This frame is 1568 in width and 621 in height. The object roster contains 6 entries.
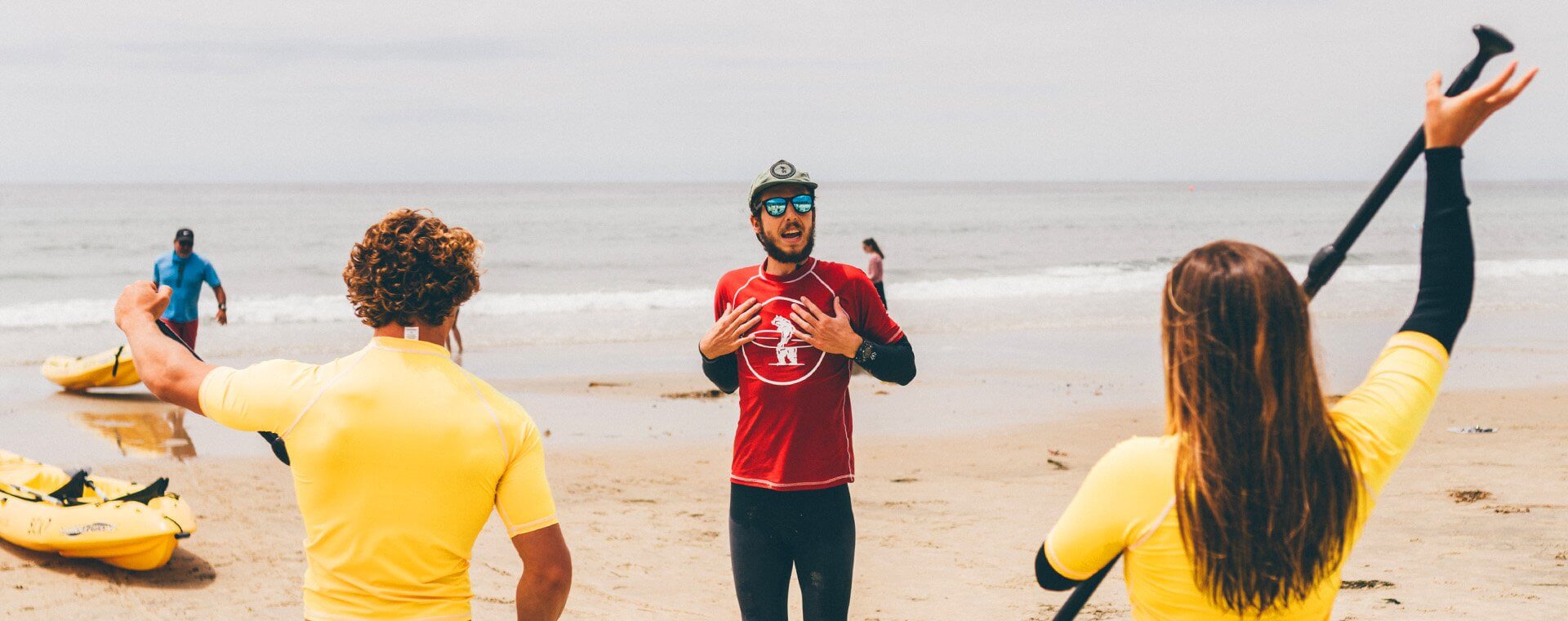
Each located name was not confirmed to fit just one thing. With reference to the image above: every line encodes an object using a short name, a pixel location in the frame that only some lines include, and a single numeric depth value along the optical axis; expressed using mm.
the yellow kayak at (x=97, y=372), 12633
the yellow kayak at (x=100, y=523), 6324
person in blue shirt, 11578
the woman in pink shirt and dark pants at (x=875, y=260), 16125
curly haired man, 2402
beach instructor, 3754
